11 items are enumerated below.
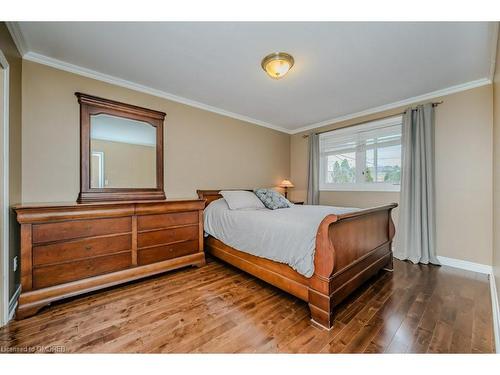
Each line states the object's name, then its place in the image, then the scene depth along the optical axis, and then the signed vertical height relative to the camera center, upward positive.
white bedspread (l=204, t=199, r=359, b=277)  1.69 -0.45
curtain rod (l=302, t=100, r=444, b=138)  2.83 +1.11
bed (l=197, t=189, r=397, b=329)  1.56 -0.71
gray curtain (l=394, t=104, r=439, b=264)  2.82 -0.04
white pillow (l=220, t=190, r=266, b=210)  2.91 -0.19
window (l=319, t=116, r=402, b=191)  3.28 +0.53
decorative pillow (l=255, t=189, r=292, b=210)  3.13 -0.19
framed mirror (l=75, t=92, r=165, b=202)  2.37 +0.45
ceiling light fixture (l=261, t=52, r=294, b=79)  2.00 +1.21
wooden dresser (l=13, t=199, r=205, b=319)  1.69 -0.57
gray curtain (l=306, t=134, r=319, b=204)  4.17 +0.34
